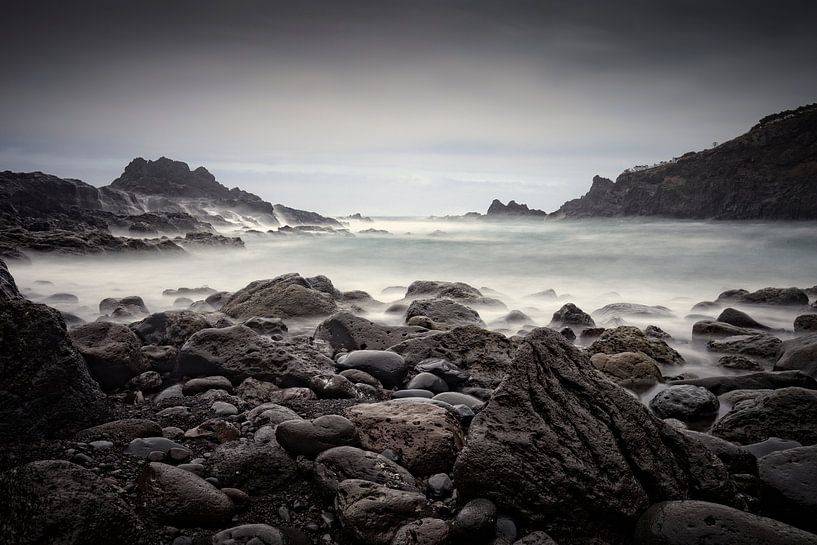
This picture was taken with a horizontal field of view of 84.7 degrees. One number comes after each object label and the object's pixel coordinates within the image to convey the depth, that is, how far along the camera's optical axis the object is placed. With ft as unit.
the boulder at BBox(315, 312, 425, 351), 20.92
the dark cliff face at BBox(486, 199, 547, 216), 294.25
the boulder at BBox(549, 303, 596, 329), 30.07
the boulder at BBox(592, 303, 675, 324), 33.34
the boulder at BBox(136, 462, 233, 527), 7.79
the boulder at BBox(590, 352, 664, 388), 18.42
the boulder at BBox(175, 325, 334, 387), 15.25
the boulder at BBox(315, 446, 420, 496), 8.93
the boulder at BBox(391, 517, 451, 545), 7.40
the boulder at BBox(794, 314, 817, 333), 27.42
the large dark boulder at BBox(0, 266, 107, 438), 10.27
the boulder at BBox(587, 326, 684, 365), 21.58
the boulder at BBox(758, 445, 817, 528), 8.26
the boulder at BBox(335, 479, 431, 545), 7.73
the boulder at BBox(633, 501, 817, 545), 6.88
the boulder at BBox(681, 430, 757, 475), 9.75
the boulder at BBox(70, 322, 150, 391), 15.07
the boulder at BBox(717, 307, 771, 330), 28.75
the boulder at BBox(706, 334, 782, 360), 21.68
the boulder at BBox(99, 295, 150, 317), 30.25
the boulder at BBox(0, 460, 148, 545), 6.51
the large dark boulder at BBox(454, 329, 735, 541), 8.02
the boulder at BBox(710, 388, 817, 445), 12.17
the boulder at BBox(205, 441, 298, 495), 9.07
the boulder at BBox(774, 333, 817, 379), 17.47
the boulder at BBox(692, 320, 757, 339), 26.25
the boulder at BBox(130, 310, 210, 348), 20.49
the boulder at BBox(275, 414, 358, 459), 9.76
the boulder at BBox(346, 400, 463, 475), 9.87
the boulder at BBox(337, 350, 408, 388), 16.47
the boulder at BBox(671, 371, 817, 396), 16.47
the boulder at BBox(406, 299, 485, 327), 28.40
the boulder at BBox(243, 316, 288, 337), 23.43
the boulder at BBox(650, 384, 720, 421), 14.82
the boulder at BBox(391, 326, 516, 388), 17.51
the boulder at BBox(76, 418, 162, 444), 10.05
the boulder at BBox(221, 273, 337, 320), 29.35
